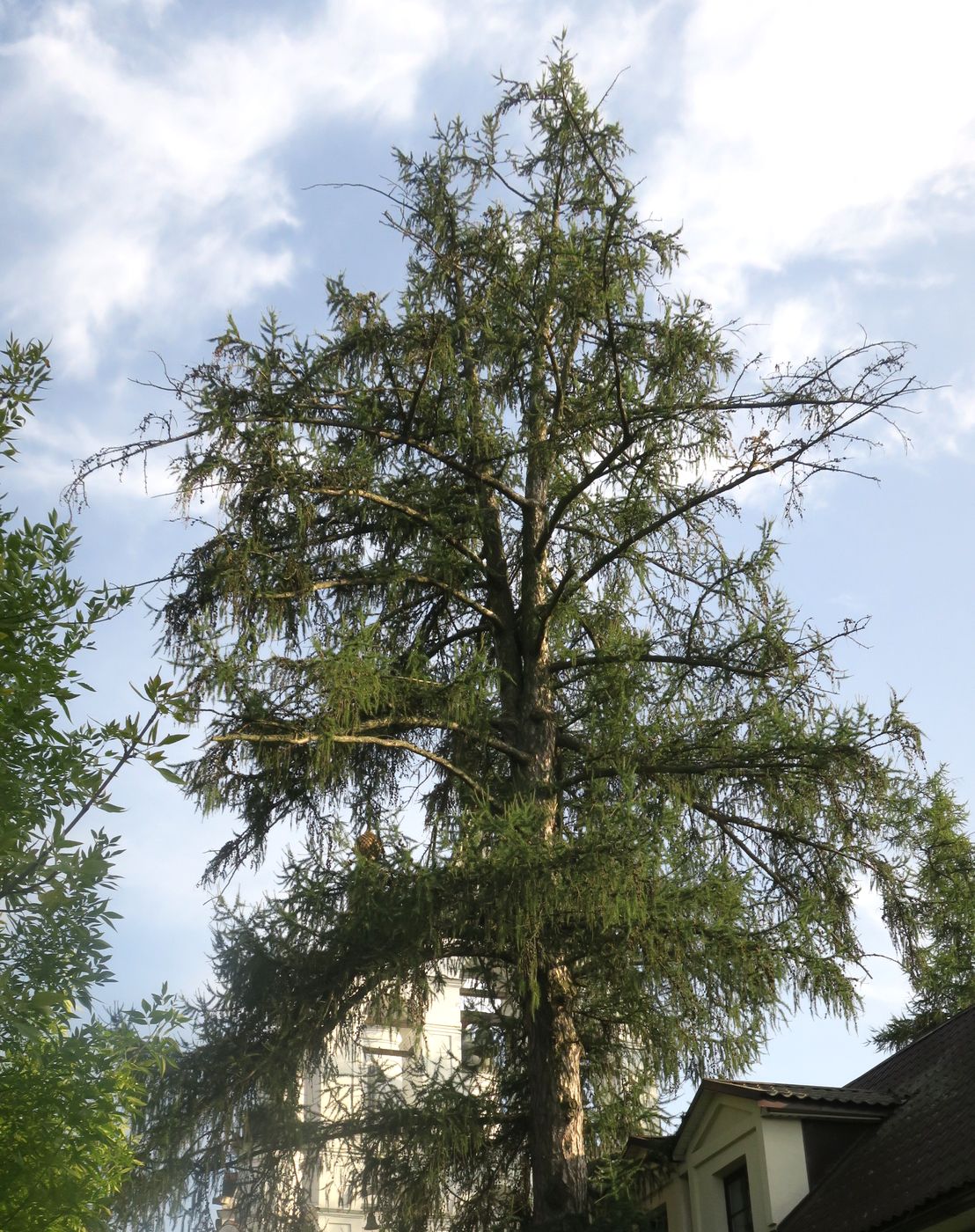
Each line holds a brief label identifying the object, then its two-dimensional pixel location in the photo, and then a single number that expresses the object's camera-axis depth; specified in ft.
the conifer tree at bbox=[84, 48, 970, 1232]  31.22
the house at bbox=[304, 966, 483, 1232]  34.88
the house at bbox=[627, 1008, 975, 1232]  38.83
